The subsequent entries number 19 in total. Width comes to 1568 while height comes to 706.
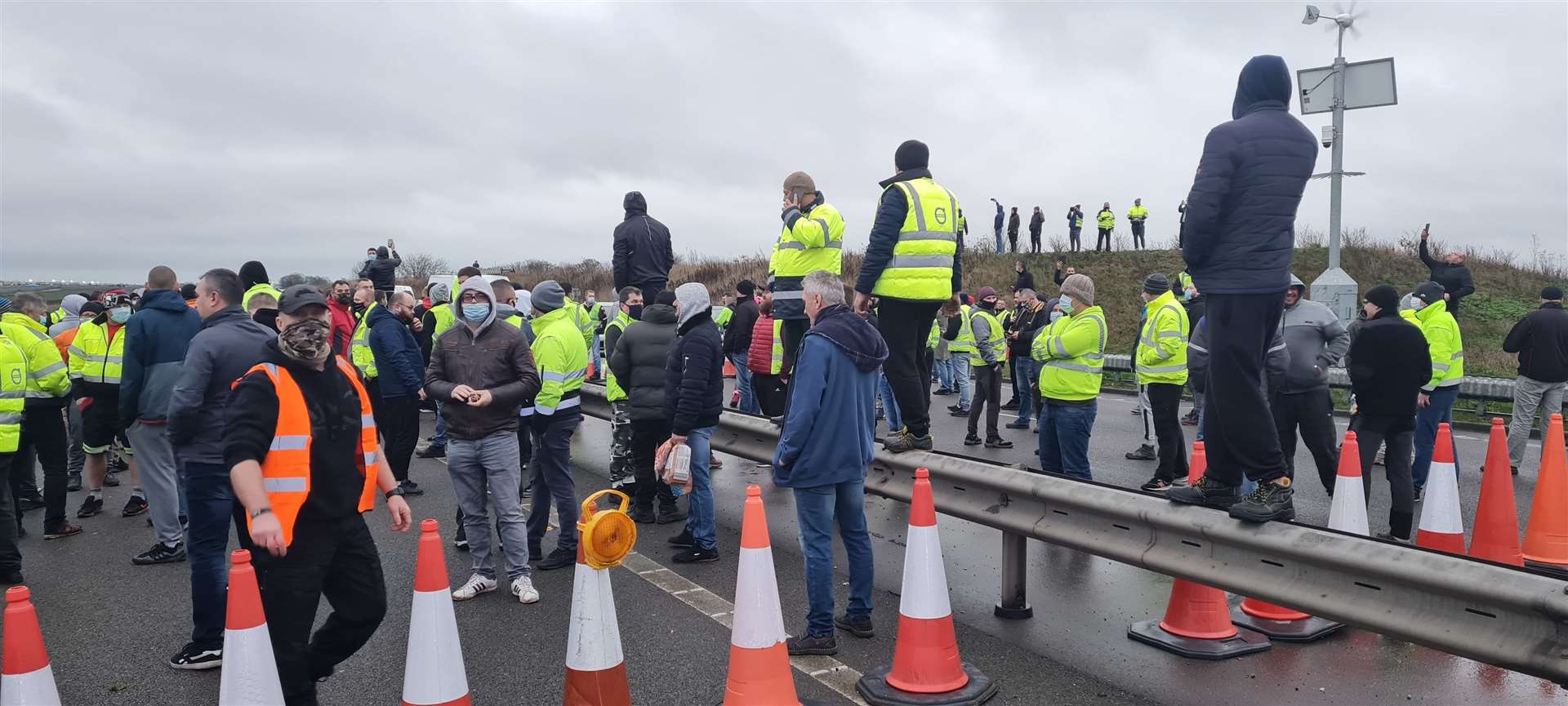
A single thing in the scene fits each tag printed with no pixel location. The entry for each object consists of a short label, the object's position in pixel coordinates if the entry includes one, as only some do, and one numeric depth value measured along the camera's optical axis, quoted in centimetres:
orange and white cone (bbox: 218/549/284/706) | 332
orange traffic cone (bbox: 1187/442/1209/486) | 576
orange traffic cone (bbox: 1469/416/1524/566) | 623
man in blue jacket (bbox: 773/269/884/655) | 506
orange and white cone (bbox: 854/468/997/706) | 436
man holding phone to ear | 733
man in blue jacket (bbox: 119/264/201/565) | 699
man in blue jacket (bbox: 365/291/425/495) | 928
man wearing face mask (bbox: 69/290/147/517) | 870
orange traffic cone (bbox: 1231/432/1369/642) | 526
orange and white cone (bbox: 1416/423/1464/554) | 609
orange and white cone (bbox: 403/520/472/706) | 371
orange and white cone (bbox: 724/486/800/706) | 399
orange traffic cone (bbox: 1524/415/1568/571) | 632
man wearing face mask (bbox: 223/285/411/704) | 389
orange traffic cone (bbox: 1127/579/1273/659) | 502
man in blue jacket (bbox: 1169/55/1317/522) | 450
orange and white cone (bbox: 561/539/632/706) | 401
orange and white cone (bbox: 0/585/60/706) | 308
